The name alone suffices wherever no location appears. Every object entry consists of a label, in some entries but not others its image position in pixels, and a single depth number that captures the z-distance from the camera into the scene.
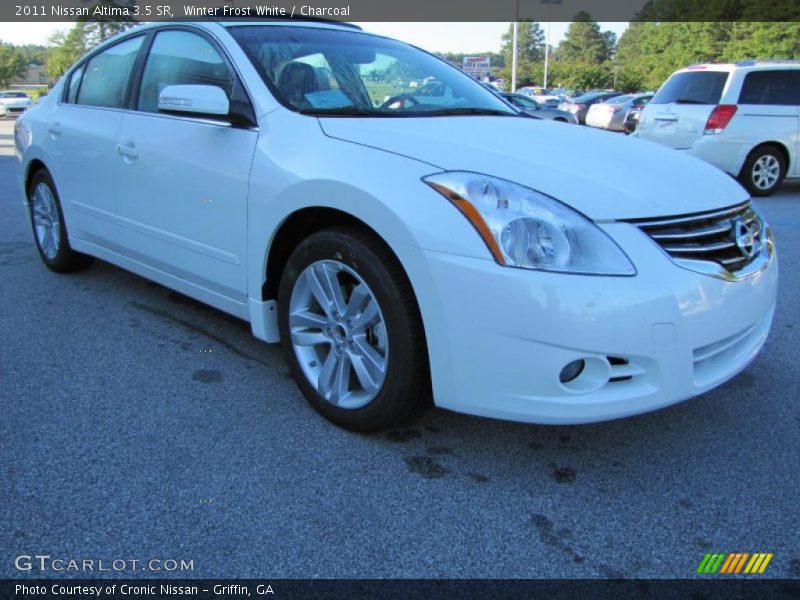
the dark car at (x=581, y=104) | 25.39
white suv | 8.87
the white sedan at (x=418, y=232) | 2.17
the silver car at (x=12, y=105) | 33.81
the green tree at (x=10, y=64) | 70.94
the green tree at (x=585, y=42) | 103.25
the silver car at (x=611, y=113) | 20.33
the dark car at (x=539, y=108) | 18.59
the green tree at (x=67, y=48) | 49.62
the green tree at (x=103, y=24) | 41.55
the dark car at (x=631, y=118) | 17.19
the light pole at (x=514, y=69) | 33.55
